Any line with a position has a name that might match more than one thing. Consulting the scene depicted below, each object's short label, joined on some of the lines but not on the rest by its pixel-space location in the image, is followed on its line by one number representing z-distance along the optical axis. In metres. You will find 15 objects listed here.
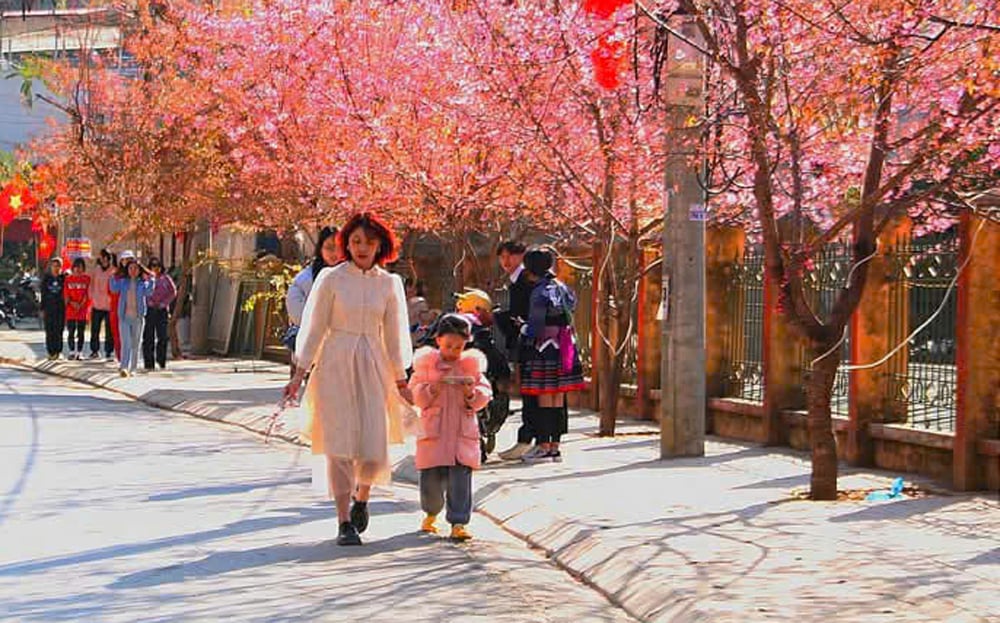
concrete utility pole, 15.62
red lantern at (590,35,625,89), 16.11
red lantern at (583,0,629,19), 15.23
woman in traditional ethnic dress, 15.47
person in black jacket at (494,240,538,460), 15.64
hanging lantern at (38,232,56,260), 53.19
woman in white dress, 11.07
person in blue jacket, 28.67
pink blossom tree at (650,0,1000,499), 11.15
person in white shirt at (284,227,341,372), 13.63
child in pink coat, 11.49
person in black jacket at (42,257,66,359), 33.12
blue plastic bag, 12.98
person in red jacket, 33.06
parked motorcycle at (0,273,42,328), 53.59
